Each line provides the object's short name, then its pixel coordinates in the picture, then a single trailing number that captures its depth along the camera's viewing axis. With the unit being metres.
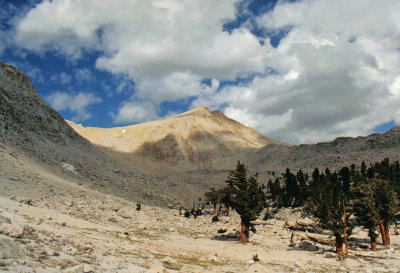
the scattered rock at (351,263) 19.77
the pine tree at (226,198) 41.90
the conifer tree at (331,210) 24.14
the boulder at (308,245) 26.37
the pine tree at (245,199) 29.22
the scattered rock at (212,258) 19.33
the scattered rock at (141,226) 29.12
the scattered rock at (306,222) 37.78
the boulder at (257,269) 16.47
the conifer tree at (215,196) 54.11
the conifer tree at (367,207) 27.45
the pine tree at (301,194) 54.12
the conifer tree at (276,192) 58.97
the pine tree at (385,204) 29.81
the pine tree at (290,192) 61.12
